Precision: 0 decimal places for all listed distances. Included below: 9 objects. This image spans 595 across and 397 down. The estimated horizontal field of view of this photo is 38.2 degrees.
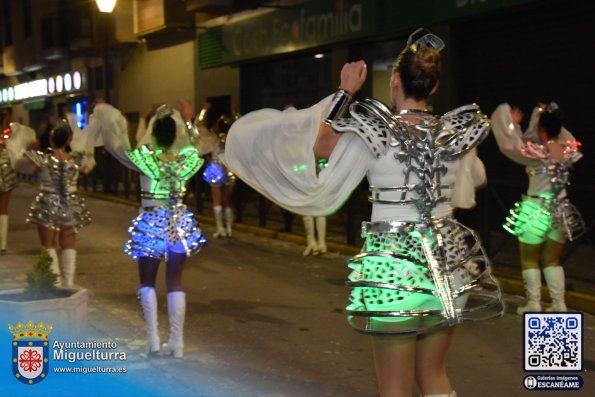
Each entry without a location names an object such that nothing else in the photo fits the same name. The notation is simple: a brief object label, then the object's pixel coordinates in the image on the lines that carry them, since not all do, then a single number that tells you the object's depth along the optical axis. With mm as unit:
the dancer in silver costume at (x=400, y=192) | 3604
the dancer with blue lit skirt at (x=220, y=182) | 14180
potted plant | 6125
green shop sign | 16398
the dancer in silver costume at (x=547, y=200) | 7559
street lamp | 16109
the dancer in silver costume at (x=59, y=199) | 8641
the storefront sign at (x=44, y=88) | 31688
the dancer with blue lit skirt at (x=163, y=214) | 6277
